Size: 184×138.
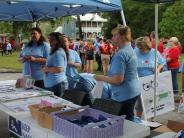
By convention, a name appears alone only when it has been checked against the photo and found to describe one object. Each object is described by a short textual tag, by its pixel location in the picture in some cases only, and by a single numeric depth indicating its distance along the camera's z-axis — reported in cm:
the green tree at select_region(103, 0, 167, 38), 5022
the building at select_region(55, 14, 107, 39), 8800
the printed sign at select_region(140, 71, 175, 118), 611
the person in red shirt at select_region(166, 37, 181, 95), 941
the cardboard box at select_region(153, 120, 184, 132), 394
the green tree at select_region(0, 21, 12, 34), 4528
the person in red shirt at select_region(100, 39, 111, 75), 1556
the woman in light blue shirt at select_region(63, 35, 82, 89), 614
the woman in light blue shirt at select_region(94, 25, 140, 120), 402
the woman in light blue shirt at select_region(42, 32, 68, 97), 519
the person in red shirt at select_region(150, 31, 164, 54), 1152
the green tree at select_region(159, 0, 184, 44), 4203
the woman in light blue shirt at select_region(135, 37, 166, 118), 614
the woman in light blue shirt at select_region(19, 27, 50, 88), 587
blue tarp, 557
